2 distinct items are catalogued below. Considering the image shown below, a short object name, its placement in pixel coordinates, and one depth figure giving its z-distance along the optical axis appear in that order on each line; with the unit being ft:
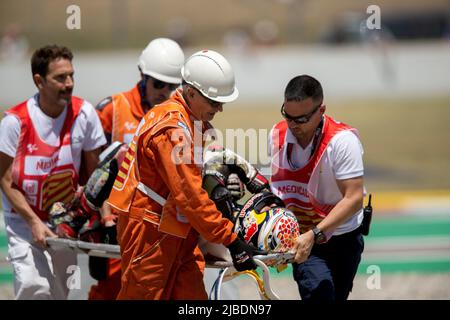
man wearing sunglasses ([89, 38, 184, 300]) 46.16
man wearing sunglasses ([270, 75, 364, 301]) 37.55
